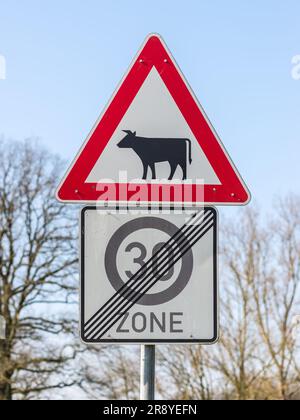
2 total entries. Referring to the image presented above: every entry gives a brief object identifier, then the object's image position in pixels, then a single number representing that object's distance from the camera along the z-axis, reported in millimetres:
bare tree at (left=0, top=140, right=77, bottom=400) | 21750
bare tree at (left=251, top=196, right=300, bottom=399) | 22172
